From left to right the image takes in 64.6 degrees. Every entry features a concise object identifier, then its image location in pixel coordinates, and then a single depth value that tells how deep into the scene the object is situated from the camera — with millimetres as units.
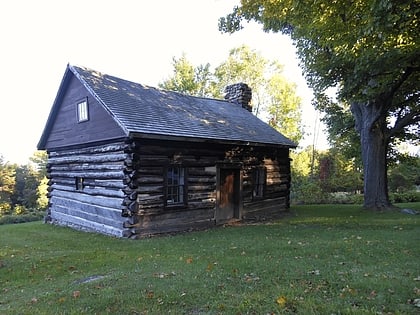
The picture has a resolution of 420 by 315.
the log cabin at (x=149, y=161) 10781
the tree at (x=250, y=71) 34750
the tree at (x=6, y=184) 29625
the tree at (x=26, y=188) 30859
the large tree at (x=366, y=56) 8523
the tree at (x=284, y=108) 34031
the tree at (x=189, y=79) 34781
